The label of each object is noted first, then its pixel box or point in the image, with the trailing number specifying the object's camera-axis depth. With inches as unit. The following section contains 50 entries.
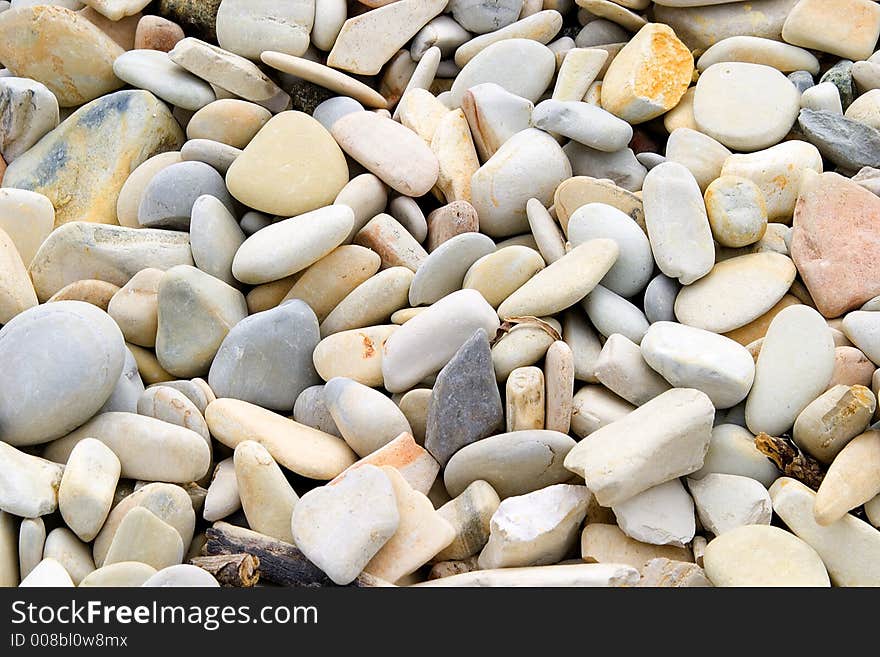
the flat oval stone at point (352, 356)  27.0
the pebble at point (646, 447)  24.9
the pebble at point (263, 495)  25.3
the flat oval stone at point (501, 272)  27.5
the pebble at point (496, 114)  29.7
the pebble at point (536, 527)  24.8
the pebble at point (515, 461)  25.6
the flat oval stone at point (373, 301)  27.7
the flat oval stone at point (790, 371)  26.0
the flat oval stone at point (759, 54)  30.2
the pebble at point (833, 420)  25.3
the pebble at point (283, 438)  26.0
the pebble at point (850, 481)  24.6
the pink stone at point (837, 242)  27.0
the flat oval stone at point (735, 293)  27.0
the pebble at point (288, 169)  28.8
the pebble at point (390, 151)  29.3
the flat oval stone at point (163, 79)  30.7
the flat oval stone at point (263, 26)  30.8
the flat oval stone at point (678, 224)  27.3
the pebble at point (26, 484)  24.7
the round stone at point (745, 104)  29.3
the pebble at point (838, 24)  30.2
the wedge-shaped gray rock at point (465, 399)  25.9
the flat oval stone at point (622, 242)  27.6
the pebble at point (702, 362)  25.8
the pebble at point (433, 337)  26.6
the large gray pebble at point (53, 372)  25.6
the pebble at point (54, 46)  31.1
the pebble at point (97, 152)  30.4
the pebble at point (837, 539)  24.6
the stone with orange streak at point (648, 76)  29.7
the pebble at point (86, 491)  24.9
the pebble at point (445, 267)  27.6
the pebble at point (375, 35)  31.0
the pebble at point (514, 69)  30.5
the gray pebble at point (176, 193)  29.1
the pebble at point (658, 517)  25.0
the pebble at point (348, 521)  24.5
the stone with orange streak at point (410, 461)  25.8
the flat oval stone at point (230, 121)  30.0
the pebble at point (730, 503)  25.2
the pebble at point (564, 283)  26.9
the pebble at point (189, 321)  27.4
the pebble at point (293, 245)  27.7
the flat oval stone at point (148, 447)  25.8
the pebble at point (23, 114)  30.6
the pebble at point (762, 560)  24.4
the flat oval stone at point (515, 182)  28.8
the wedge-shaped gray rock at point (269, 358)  27.0
